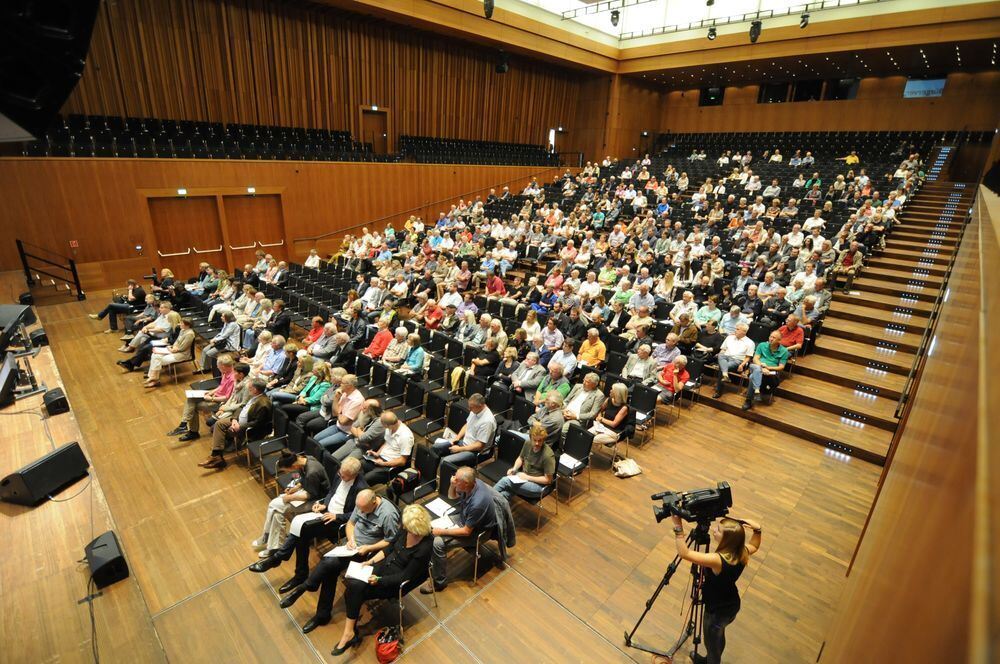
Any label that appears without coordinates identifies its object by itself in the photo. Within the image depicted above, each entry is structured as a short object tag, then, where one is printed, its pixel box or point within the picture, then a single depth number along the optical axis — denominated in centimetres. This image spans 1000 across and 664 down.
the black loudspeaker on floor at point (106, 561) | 365
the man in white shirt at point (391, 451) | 470
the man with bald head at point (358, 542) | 370
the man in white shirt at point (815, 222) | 998
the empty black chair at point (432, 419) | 554
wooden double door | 1220
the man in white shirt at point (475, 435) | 492
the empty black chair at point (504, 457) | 486
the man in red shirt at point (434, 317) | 848
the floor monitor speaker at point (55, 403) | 530
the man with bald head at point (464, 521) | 390
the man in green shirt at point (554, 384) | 565
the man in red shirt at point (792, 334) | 680
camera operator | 283
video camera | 290
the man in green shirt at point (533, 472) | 446
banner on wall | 1752
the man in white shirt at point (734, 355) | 678
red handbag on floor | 340
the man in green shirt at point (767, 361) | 646
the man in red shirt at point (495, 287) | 970
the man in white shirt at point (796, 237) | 945
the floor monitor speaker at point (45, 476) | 411
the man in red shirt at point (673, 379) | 617
